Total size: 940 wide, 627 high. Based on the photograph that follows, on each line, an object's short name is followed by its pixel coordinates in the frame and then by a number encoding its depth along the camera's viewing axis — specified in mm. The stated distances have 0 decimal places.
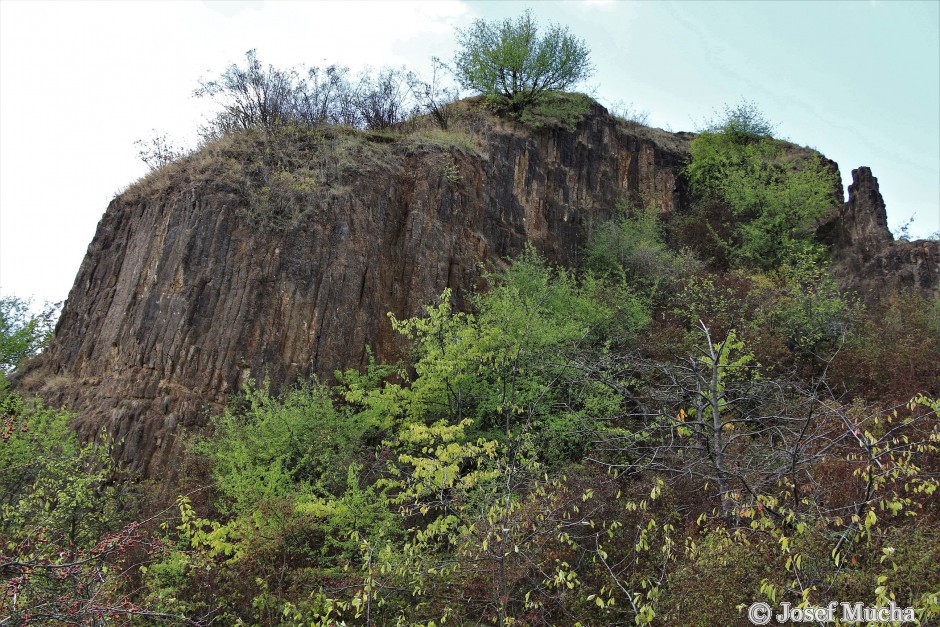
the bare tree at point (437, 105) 25219
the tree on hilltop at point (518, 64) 27781
